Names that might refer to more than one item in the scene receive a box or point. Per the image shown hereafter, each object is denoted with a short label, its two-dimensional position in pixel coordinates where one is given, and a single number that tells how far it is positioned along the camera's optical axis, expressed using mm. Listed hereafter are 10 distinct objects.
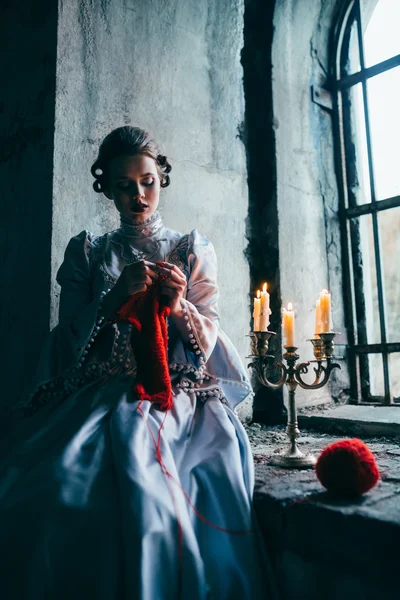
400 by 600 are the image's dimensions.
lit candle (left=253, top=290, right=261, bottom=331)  1668
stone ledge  1136
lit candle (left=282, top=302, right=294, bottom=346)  1636
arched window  2750
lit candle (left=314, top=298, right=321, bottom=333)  1579
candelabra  1651
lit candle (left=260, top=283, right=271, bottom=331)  1658
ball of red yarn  1278
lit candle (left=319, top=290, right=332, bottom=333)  1561
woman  1154
